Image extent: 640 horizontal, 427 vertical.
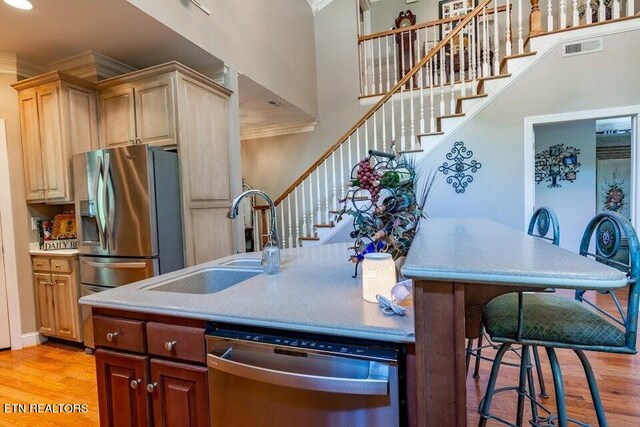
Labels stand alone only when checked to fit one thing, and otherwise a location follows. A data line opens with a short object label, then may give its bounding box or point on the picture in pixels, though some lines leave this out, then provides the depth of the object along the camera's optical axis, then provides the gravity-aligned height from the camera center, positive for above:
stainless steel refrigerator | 2.55 -0.12
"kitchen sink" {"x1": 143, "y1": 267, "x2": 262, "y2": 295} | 1.62 -0.43
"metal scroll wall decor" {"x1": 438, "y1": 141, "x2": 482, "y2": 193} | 3.79 +0.26
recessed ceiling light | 2.16 +1.36
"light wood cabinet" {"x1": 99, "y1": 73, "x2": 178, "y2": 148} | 2.75 +0.79
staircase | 3.60 +1.30
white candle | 1.08 -0.28
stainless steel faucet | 1.57 -0.26
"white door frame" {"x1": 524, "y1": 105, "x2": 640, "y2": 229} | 3.34 +0.46
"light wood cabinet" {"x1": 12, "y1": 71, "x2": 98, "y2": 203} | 2.87 +0.69
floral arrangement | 1.19 -0.08
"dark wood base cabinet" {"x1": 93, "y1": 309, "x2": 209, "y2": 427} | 1.10 -0.60
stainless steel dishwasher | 0.85 -0.51
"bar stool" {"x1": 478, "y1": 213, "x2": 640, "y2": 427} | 0.95 -0.44
